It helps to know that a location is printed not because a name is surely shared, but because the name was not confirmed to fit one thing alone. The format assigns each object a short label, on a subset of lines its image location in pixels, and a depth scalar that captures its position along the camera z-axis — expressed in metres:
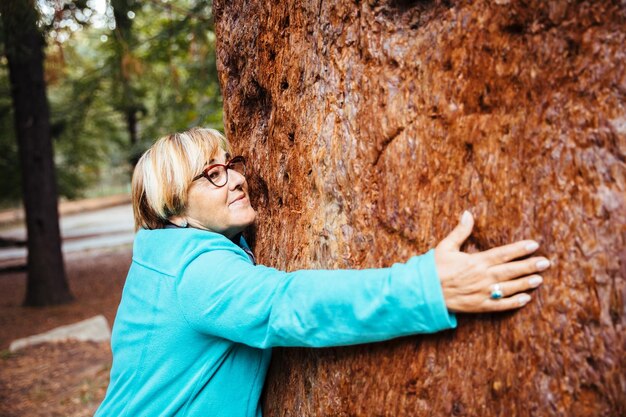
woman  1.42
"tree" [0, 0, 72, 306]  8.85
